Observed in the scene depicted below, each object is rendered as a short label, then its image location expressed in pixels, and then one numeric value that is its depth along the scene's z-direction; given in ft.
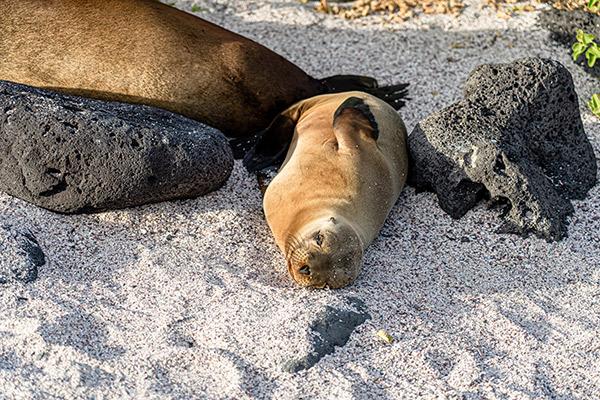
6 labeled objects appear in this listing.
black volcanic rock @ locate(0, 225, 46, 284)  27.80
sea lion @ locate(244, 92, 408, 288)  28.84
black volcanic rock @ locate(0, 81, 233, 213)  30.15
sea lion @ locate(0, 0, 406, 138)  35.22
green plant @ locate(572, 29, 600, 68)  35.32
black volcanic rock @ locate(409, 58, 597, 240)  31.73
